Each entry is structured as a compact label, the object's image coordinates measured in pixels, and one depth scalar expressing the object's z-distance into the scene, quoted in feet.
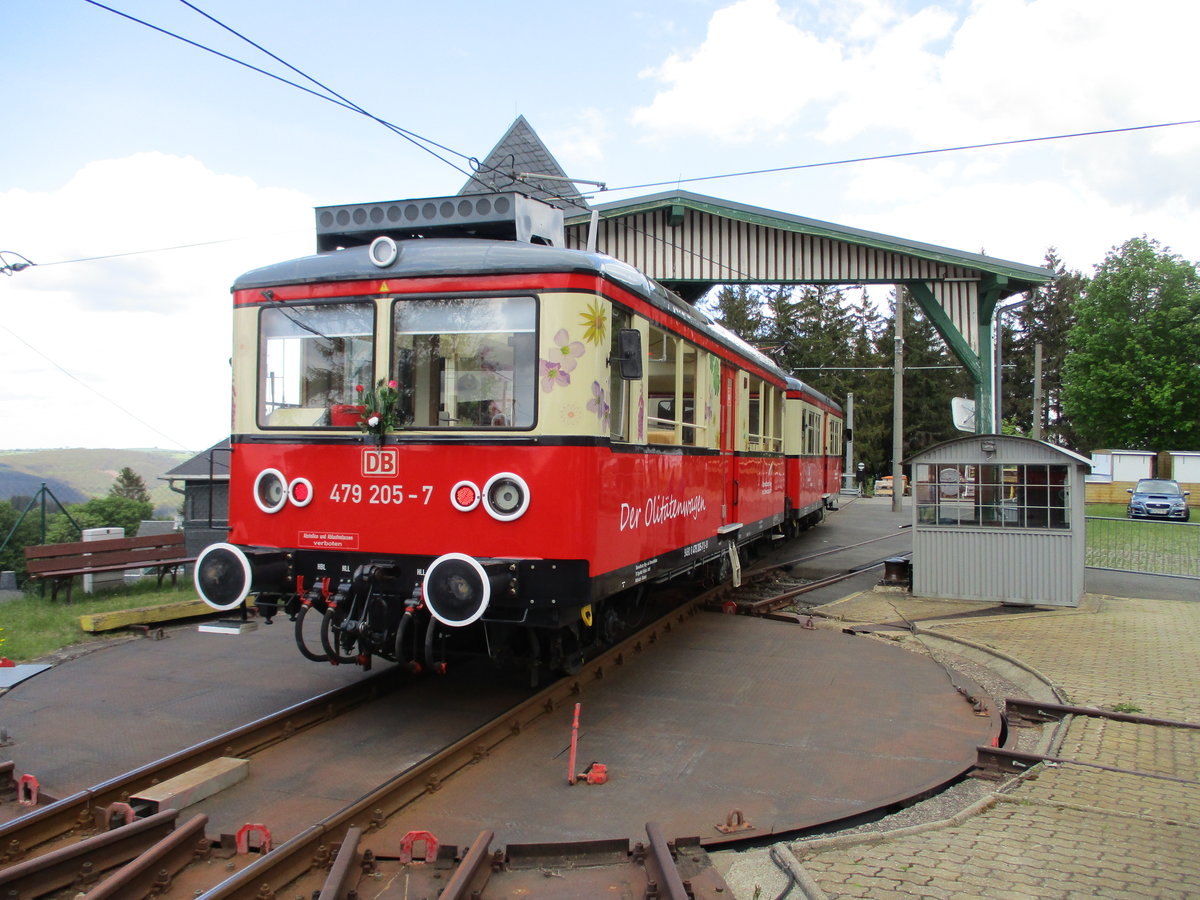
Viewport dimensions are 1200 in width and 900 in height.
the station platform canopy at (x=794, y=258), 47.21
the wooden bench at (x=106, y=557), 31.63
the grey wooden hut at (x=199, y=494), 39.32
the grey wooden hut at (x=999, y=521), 34.06
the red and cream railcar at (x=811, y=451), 47.03
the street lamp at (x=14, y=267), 35.42
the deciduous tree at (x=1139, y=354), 119.44
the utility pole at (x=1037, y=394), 88.12
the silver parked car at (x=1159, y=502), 92.99
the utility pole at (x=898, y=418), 81.56
